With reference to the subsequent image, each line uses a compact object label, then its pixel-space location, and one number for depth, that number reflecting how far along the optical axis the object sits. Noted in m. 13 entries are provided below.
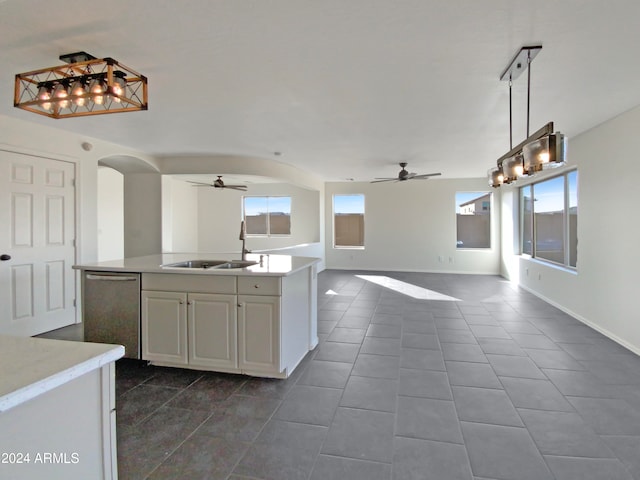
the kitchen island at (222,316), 2.63
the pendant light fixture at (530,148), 2.10
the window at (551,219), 4.72
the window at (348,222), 9.11
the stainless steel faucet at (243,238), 3.46
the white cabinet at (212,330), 2.70
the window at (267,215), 9.30
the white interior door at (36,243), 3.50
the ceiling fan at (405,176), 6.05
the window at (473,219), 8.36
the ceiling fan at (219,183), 6.52
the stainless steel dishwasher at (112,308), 2.88
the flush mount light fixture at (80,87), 2.01
